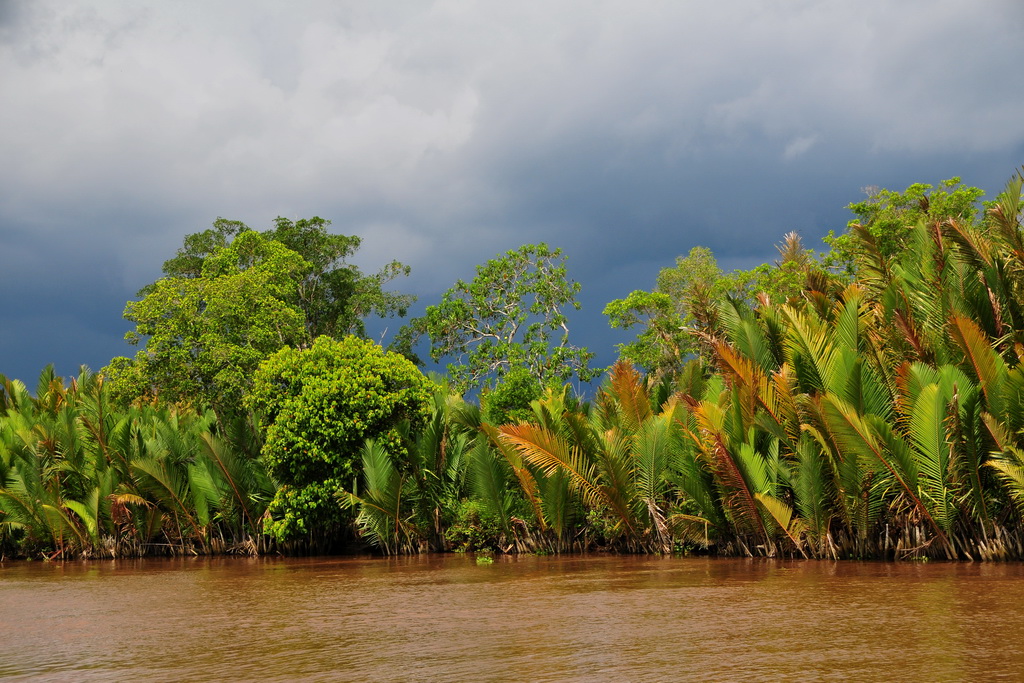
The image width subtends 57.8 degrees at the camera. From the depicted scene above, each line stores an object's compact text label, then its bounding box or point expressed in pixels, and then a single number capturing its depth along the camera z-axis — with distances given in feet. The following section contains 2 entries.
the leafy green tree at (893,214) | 88.33
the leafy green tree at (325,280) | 120.26
